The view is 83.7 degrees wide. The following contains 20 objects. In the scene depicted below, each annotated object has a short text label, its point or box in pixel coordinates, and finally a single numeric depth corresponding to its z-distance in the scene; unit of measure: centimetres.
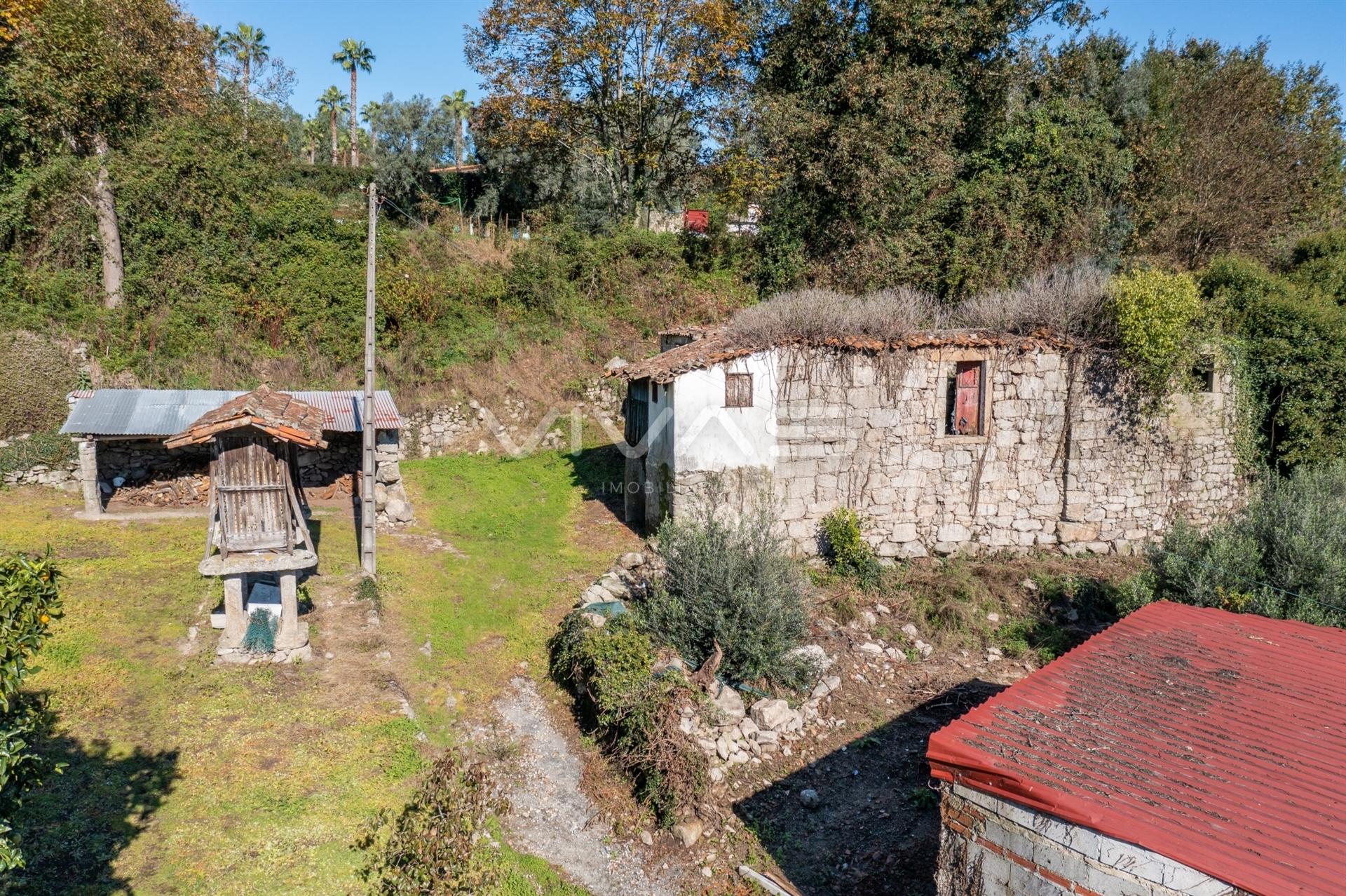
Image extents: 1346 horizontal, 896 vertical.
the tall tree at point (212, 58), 2383
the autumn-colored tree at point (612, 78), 2244
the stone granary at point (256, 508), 938
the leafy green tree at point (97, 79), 1808
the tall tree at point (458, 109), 3528
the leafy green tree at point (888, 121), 2128
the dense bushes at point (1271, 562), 1040
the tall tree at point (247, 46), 3409
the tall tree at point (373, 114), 3359
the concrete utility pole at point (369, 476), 1209
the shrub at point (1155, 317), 1374
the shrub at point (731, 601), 1020
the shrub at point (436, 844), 641
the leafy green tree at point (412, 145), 3025
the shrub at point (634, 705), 823
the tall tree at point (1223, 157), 2288
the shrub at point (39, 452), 1555
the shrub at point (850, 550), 1359
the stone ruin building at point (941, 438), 1338
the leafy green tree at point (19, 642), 410
